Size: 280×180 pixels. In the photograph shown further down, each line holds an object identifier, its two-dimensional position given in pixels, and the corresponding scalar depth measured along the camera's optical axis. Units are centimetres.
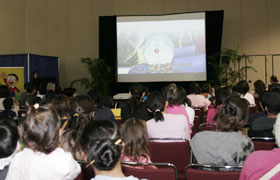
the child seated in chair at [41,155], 167
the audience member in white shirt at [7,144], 168
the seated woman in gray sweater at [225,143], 203
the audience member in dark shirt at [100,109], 365
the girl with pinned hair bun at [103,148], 125
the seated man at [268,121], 263
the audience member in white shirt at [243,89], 504
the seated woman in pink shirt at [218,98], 377
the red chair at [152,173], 164
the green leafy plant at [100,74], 959
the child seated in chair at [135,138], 202
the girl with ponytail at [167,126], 283
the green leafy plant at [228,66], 898
